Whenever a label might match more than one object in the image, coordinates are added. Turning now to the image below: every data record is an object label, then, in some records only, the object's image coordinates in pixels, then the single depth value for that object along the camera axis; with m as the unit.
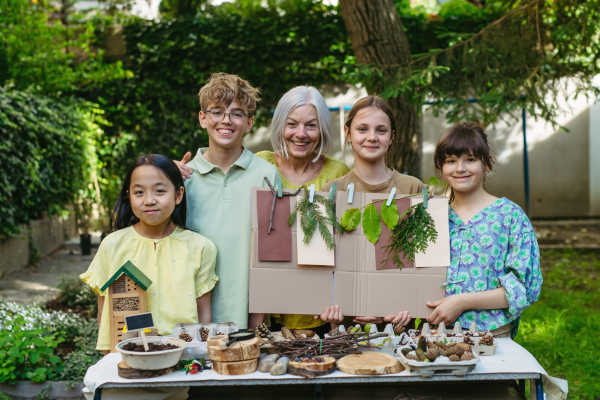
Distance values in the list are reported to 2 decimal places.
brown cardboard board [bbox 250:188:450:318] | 2.03
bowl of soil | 1.68
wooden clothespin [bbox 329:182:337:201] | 2.03
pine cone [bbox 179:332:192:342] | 1.91
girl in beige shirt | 2.28
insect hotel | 1.92
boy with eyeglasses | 2.29
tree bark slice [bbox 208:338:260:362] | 1.71
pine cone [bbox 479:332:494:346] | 1.87
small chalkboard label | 1.83
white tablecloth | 1.69
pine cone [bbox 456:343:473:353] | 1.75
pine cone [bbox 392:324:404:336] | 2.03
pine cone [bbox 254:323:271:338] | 1.98
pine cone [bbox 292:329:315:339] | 1.97
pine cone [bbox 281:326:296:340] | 1.98
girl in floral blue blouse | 2.02
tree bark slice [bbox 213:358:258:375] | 1.71
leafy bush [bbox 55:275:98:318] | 4.65
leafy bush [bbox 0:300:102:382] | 3.15
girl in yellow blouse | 2.09
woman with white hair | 2.41
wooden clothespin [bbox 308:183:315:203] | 2.00
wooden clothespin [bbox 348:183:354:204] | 2.03
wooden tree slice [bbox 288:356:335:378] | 1.69
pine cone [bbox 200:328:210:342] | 1.92
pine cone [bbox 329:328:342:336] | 1.97
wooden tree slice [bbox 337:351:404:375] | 1.70
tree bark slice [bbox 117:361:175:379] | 1.69
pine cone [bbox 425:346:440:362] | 1.70
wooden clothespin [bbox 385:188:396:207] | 2.02
